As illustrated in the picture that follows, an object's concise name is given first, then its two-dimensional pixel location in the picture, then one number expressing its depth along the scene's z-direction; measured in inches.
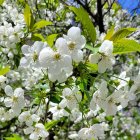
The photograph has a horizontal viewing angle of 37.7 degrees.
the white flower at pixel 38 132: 10.2
